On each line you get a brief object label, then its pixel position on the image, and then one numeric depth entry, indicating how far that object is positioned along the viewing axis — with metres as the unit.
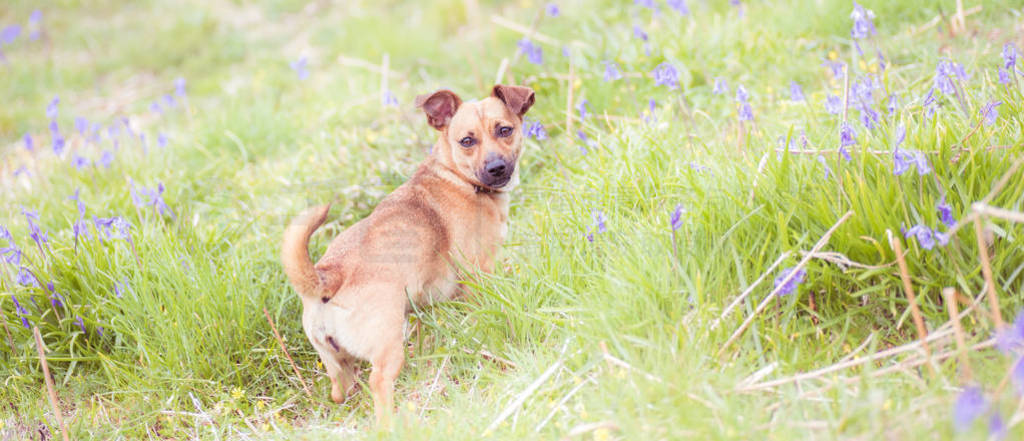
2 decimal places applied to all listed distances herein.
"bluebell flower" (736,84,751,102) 3.67
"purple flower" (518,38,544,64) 5.23
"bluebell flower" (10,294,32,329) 3.67
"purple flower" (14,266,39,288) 3.76
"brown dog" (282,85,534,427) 3.23
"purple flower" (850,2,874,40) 3.54
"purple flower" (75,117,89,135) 5.95
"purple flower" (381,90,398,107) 5.19
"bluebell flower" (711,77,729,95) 3.85
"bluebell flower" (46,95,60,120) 5.24
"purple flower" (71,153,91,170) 5.28
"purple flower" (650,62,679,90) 3.85
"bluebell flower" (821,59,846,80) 4.14
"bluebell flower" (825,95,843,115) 3.54
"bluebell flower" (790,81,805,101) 4.19
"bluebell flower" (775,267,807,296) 2.71
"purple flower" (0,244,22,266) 3.85
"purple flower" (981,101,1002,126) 3.10
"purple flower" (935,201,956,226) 2.53
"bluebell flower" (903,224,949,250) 2.51
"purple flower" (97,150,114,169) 5.31
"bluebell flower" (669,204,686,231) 2.72
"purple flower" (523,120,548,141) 4.07
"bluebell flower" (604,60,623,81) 4.38
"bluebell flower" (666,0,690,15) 5.57
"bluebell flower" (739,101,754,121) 3.70
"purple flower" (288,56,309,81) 6.35
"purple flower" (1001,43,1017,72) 3.23
